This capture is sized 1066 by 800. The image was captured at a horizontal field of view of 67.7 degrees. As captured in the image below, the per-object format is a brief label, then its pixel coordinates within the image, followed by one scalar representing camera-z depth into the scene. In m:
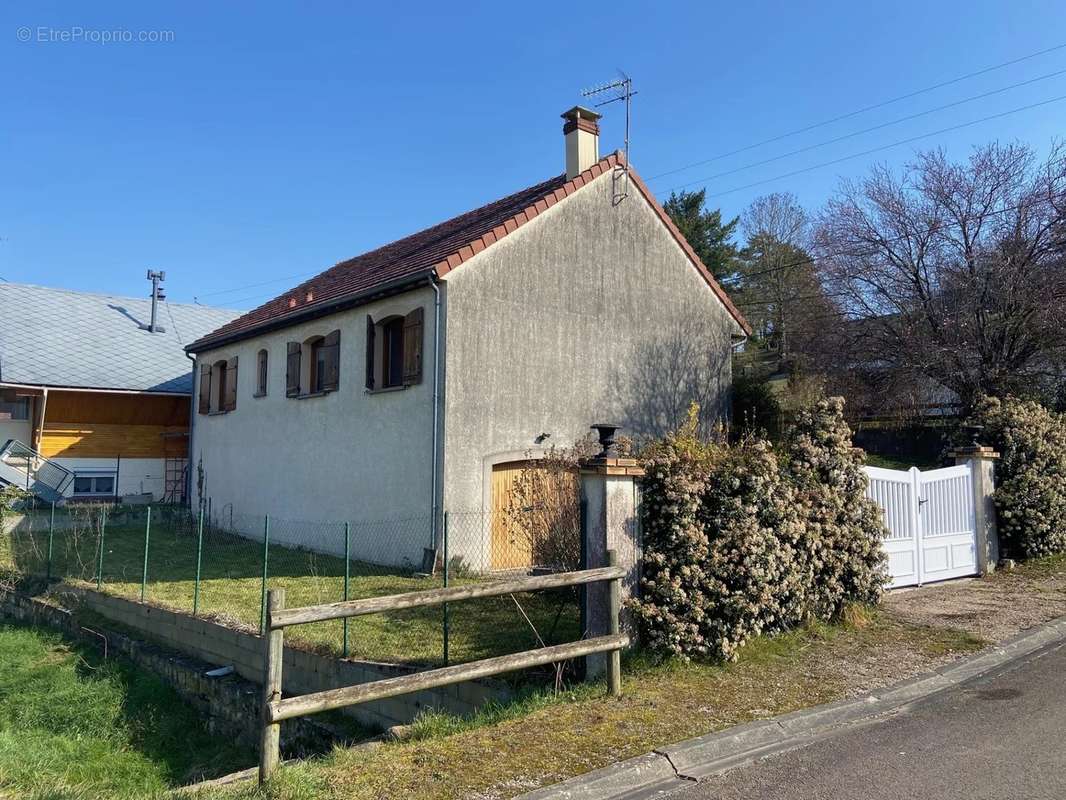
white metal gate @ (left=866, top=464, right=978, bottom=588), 10.76
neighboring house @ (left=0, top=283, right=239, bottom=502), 21.98
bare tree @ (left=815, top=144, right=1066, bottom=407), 19.75
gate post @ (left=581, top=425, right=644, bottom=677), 6.83
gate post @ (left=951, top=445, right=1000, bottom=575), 12.34
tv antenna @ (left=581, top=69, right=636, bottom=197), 16.17
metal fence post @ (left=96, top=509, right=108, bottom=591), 12.98
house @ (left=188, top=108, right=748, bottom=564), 13.26
